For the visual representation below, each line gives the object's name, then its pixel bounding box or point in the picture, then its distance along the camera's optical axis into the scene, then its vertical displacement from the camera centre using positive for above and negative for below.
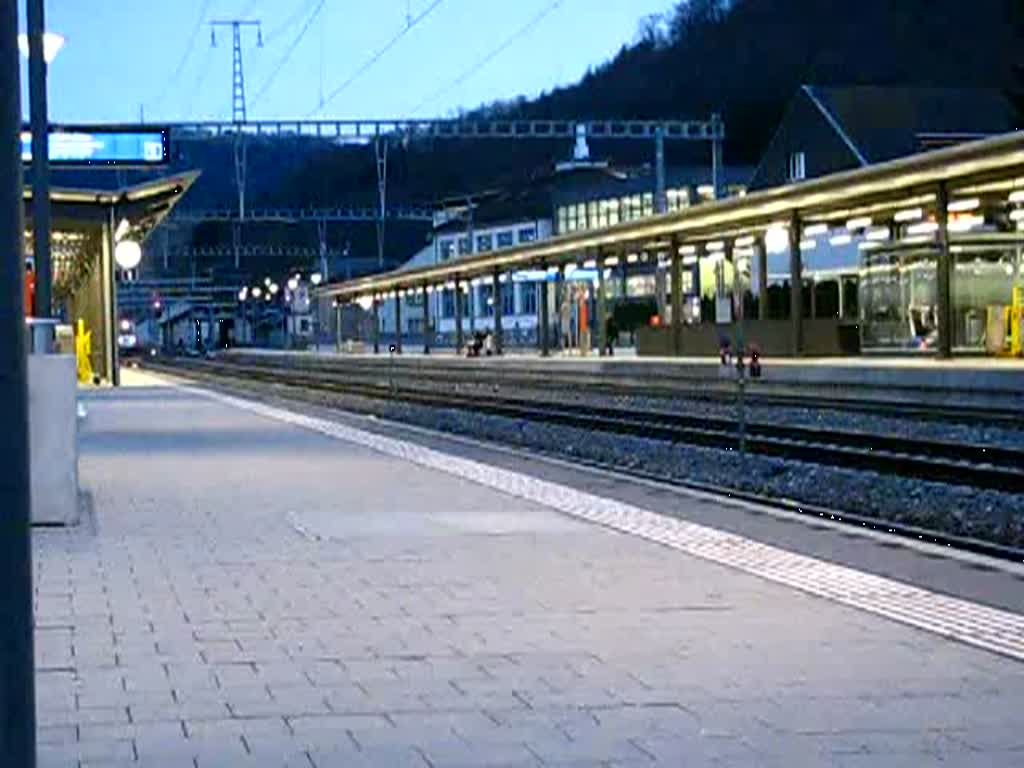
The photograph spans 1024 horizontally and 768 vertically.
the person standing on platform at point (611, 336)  64.84 -0.37
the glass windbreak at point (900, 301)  44.34 +0.53
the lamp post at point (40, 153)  18.34 +1.94
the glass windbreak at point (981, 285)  41.62 +0.83
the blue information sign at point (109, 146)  34.62 +3.66
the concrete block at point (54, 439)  13.58 -0.79
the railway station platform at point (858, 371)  31.97 -1.09
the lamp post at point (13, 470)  3.61 -0.27
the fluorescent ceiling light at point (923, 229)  45.97 +2.40
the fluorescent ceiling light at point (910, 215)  44.38 +2.67
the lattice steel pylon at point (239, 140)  50.47 +5.41
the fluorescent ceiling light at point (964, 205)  42.10 +2.74
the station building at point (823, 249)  43.06 +2.23
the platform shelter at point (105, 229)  42.78 +2.83
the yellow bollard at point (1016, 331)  39.03 -0.24
